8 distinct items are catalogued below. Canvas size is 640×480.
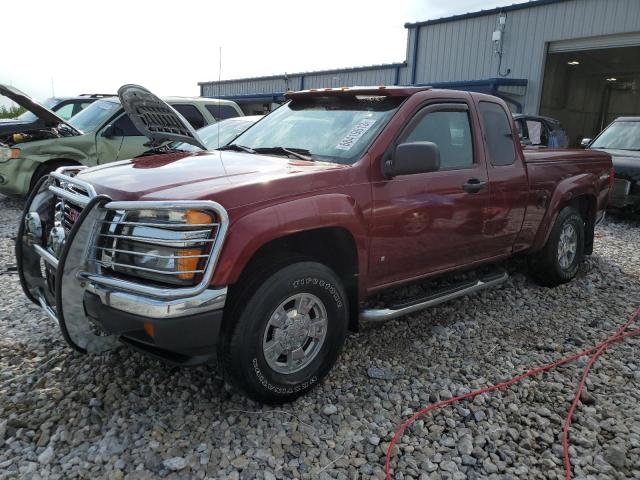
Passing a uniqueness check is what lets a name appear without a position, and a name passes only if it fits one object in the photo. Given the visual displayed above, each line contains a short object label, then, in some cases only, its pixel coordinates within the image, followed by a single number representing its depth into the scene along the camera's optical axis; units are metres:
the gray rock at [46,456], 2.51
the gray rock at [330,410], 2.99
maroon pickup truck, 2.53
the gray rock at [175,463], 2.49
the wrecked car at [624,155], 8.60
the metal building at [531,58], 15.27
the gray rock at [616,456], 2.67
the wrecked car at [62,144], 7.76
